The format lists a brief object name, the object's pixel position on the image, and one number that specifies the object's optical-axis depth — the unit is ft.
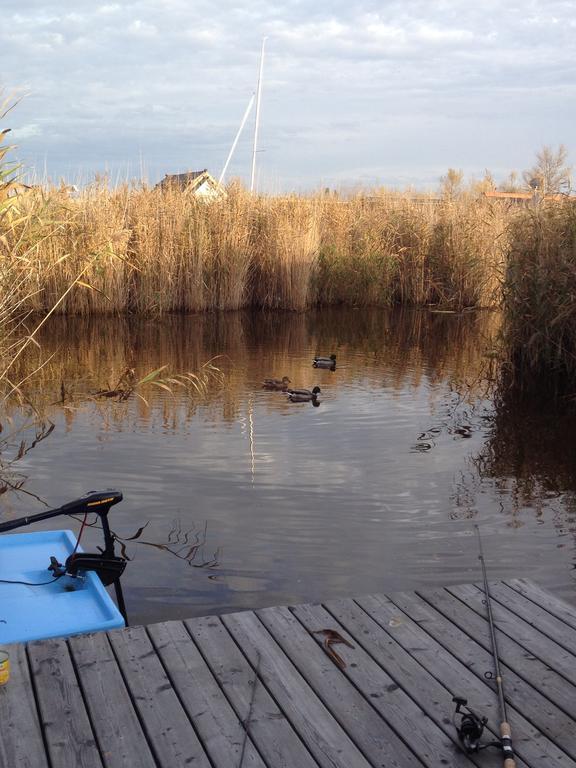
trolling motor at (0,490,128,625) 12.67
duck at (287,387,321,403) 28.25
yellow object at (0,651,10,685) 9.22
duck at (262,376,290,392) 29.71
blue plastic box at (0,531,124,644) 11.11
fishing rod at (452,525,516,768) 8.22
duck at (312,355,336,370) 33.88
